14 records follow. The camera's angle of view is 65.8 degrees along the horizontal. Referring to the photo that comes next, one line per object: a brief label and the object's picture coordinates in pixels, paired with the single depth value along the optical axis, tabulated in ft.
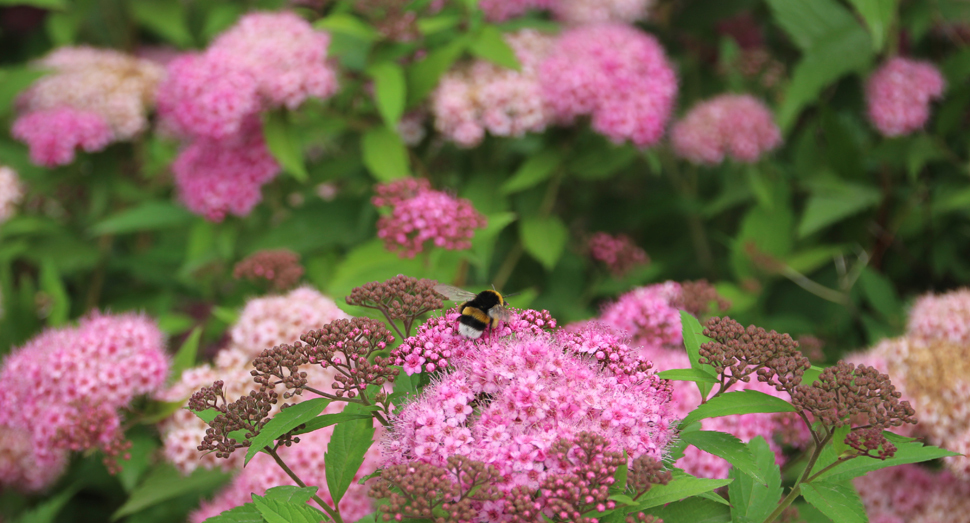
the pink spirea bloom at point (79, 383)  5.78
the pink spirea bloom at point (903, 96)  8.12
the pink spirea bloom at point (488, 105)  7.65
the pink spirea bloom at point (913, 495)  5.70
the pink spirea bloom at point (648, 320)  5.89
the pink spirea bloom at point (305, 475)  5.01
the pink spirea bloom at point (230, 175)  8.18
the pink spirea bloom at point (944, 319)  6.31
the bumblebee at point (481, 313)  4.19
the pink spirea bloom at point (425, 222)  6.16
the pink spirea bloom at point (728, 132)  8.45
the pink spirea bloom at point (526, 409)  3.66
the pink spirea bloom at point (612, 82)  7.68
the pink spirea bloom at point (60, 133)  8.79
